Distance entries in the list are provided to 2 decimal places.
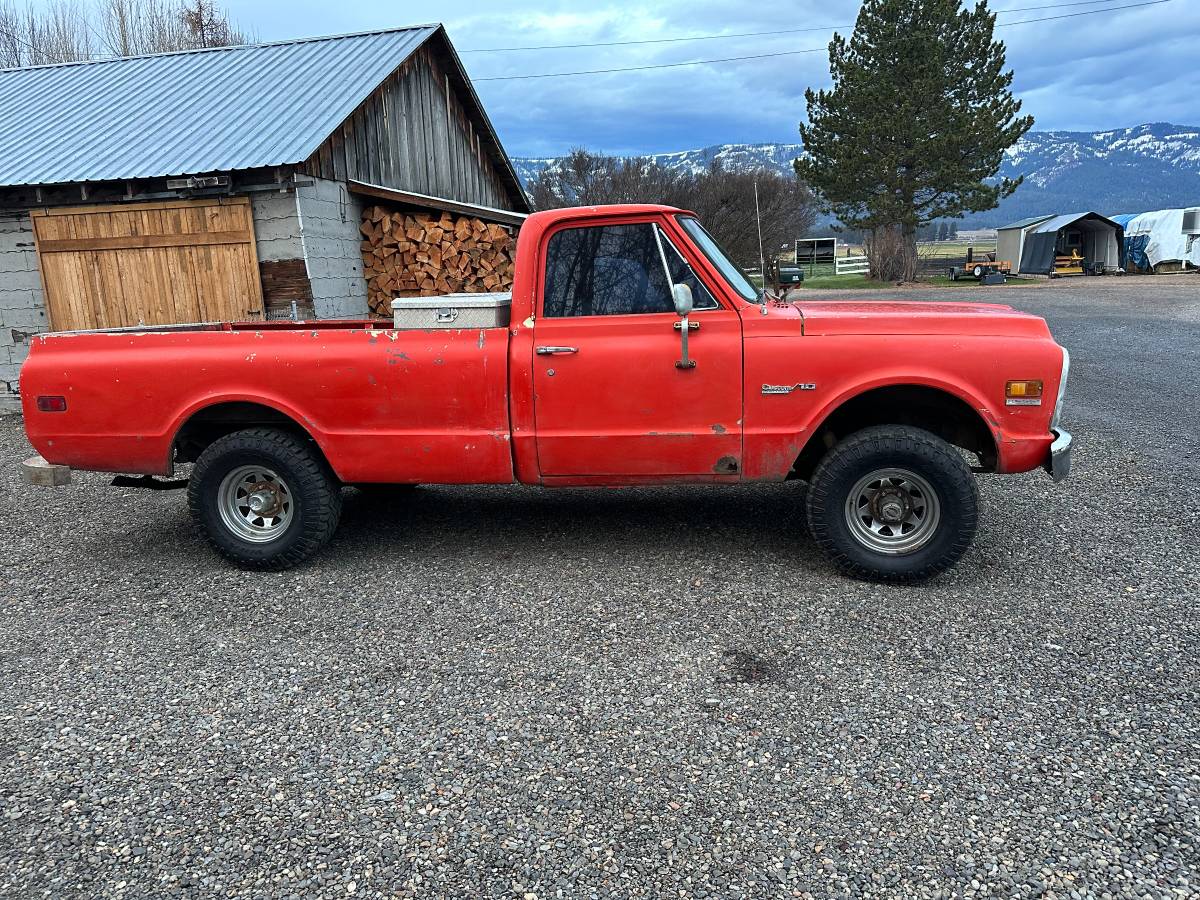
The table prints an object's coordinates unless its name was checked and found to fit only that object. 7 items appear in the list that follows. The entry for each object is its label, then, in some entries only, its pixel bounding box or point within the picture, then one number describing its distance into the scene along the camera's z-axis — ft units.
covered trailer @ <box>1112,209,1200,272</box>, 115.75
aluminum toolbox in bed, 15.46
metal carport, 124.77
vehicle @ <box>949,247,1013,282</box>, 121.39
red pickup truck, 14.60
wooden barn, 33.32
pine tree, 108.37
